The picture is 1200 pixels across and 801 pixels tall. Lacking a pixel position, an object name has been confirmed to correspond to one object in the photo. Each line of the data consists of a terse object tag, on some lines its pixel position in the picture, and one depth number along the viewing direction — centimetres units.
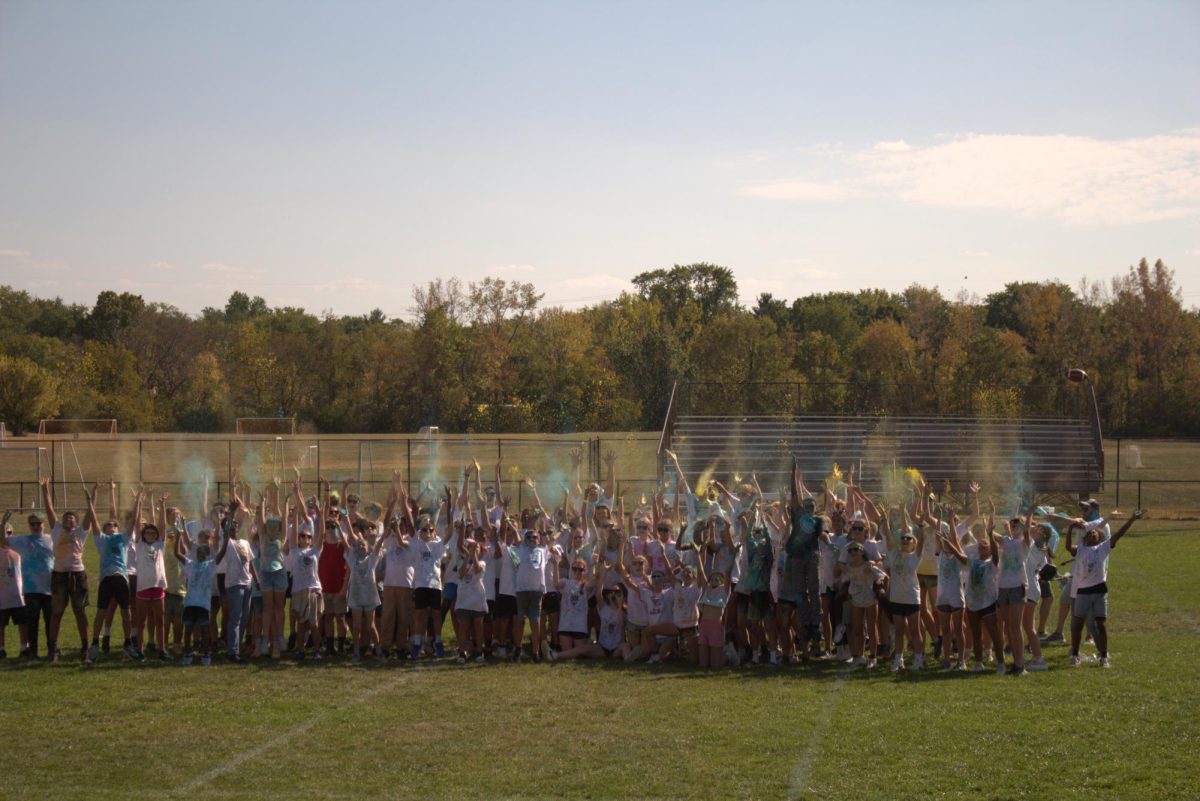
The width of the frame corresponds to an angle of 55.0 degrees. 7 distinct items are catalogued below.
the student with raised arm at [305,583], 1260
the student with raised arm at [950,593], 1199
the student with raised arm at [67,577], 1275
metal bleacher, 3422
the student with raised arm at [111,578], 1279
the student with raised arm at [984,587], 1191
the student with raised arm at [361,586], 1259
